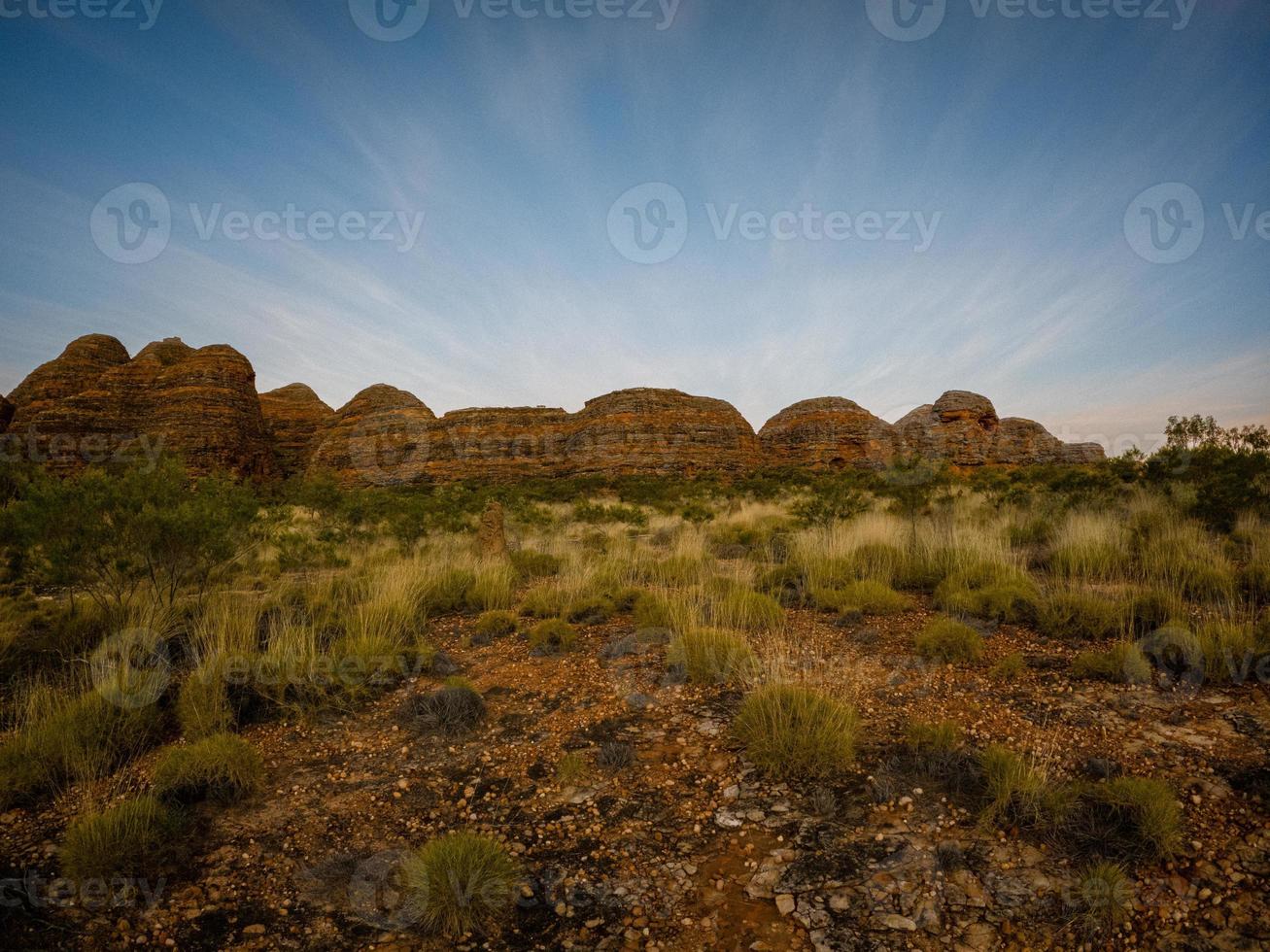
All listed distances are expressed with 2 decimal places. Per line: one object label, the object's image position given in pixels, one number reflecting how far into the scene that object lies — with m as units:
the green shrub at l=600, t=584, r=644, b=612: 7.78
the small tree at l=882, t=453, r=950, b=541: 11.64
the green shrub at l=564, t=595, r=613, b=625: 7.29
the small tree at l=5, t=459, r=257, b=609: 5.82
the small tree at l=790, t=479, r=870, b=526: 12.30
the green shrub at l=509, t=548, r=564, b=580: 10.03
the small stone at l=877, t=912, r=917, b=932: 2.40
